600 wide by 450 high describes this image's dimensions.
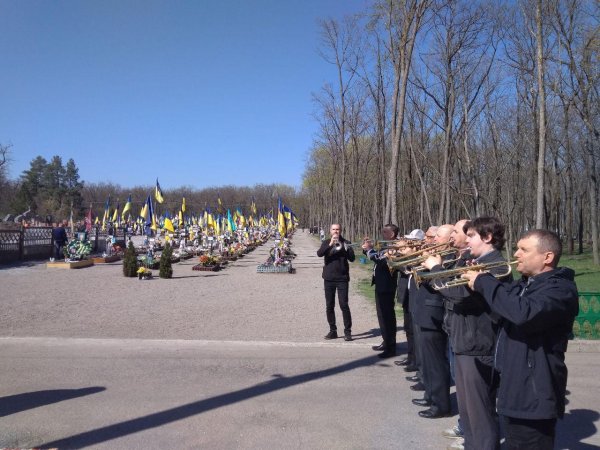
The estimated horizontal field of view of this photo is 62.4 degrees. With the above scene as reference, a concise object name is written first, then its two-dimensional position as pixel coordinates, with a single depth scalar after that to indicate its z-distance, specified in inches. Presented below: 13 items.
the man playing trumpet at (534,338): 107.0
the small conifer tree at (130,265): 710.1
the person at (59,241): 946.7
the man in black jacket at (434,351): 190.7
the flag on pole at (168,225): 973.8
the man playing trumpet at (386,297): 277.4
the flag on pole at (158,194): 1053.8
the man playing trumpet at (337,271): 315.9
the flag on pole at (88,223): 1318.3
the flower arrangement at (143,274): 686.5
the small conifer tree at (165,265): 706.2
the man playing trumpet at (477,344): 142.8
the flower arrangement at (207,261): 846.5
